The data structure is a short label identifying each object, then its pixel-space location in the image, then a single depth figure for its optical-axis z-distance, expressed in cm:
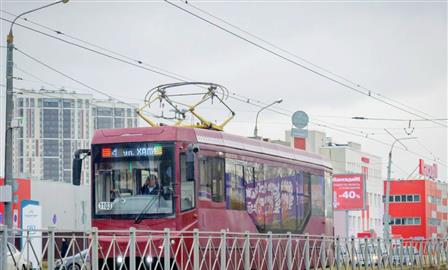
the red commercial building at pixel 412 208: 11488
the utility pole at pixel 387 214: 6422
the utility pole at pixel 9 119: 2920
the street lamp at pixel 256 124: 5161
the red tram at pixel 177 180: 2198
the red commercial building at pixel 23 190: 5566
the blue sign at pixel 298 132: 6322
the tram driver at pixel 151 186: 2202
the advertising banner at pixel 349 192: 7881
